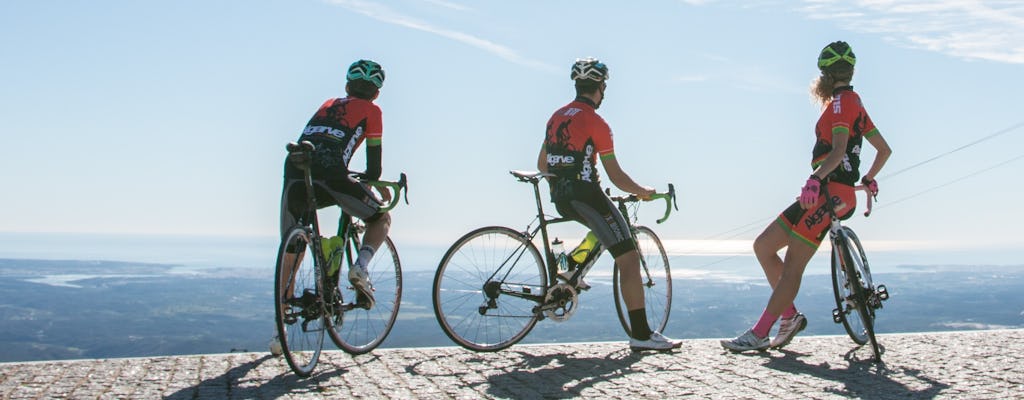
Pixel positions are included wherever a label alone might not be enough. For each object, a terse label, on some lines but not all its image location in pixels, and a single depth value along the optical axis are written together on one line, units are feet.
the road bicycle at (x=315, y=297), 18.33
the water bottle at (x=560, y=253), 23.07
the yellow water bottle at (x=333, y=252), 19.96
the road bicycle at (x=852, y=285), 21.70
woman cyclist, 22.07
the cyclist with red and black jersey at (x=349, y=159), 20.10
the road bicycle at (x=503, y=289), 21.97
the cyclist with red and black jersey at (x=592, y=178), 21.90
